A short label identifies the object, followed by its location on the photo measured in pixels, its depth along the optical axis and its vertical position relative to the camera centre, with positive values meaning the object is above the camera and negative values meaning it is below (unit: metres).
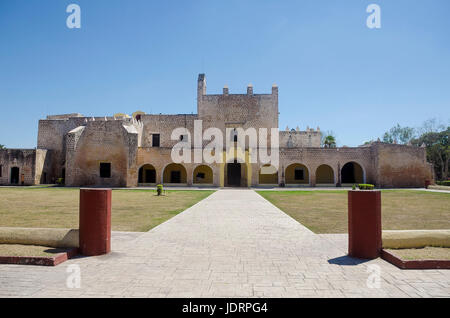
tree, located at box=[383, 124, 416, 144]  48.33 +5.96
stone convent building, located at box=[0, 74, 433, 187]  25.84 +0.85
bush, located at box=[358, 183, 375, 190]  18.92 -1.26
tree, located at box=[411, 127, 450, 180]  38.91 +2.46
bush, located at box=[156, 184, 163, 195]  17.68 -1.39
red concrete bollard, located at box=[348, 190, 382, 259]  4.59 -0.91
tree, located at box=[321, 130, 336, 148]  34.48 +3.32
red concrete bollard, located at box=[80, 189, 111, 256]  4.69 -0.91
